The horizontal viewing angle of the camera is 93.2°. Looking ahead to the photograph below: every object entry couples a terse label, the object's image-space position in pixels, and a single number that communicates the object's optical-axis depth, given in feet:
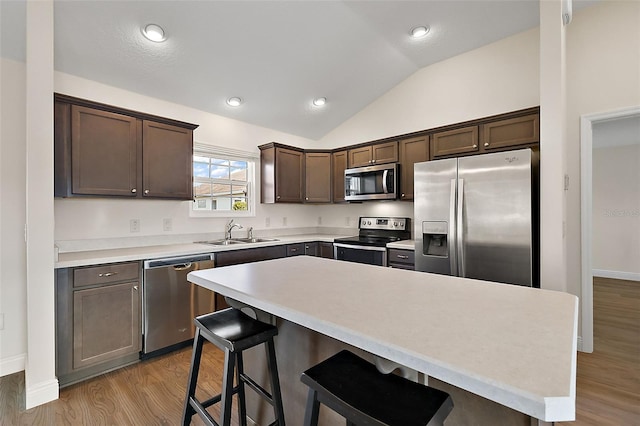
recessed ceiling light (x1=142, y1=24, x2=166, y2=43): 8.17
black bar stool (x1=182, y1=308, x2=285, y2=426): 4.43
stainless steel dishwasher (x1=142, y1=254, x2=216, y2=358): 8.59
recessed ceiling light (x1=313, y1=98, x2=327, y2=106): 13.19
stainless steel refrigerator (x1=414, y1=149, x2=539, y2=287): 8.23
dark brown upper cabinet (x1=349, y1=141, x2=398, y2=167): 12.71
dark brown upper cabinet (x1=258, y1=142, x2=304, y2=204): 13.51
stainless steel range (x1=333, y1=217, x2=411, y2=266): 11.51
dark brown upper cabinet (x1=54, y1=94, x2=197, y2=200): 7.97
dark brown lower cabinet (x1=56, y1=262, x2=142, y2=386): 7.29
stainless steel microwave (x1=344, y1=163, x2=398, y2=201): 12.30
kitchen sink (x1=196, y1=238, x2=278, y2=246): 11.50
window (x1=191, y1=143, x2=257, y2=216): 12.30
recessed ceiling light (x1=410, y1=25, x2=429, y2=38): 10.10
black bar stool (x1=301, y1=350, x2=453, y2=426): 2.74
